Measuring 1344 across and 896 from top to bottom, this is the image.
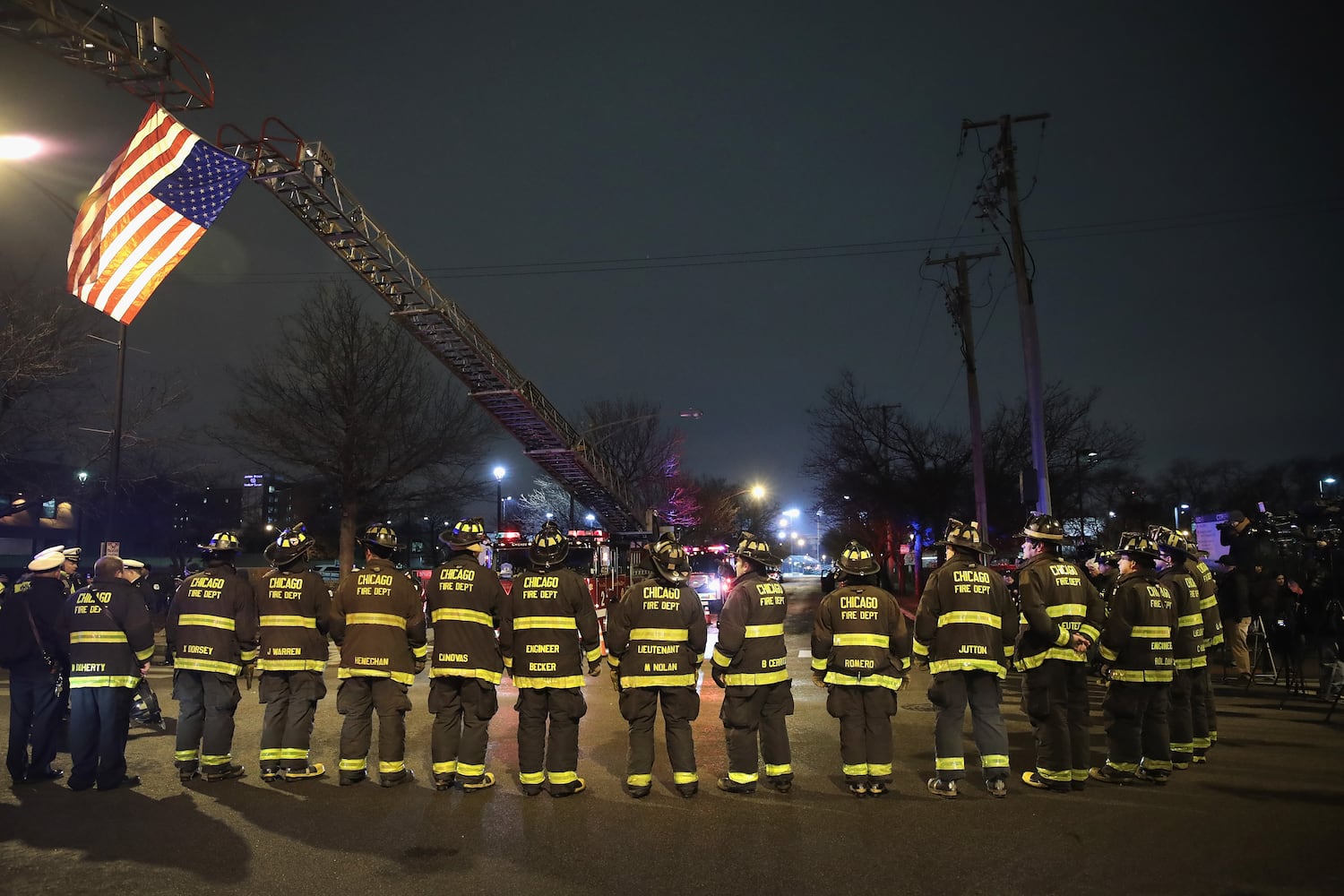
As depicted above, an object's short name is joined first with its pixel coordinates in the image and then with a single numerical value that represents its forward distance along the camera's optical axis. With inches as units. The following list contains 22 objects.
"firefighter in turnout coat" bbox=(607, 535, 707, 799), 261.3
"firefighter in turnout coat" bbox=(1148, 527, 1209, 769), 293.4
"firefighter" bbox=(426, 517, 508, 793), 268.5
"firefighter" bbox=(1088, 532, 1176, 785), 277.6
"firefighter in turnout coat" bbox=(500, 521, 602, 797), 262.7
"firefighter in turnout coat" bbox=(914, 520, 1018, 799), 261.7
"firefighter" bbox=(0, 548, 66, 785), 282.5
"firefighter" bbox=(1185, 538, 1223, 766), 307.5
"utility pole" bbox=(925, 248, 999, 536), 892.1
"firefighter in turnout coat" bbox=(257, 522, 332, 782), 281.6
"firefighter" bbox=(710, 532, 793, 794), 263.4
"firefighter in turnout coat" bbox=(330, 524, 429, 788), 275.4
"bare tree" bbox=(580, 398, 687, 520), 1930.4
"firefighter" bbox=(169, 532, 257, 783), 283.7
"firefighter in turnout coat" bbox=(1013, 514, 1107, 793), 268.8
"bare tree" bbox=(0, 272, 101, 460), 788.0
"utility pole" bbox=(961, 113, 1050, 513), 659.4
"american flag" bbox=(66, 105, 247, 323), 433.4
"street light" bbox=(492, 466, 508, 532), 1336.1
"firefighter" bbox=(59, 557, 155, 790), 274.1
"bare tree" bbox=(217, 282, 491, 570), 1148.5
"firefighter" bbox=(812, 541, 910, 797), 261.9
